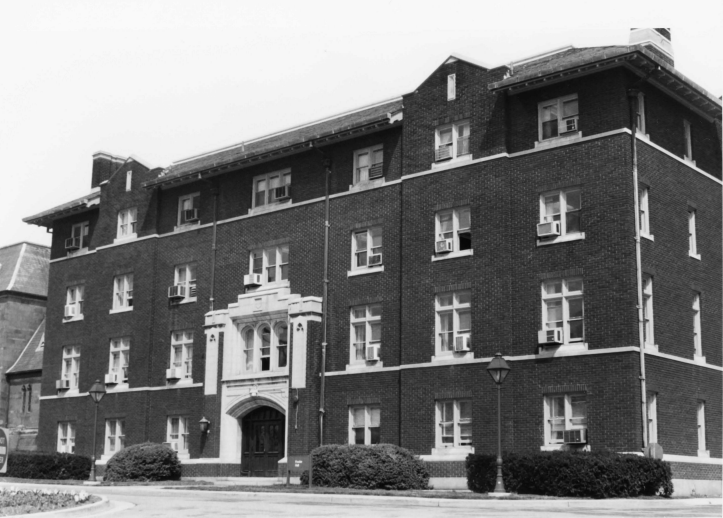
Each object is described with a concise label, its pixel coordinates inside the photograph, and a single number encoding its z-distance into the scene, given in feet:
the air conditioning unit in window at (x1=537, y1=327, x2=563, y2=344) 107.45
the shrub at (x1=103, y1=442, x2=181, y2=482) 131.54
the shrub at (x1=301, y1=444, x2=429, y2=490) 109.09
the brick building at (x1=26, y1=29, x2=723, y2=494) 107.24
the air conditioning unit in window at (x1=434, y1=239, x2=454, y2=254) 118.52
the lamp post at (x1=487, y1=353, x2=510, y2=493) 96.58
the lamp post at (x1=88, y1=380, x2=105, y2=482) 138.92
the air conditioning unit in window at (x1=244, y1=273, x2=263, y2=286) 139.44
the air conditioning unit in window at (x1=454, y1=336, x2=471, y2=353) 114.42
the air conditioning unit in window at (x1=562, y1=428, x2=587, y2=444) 104.53
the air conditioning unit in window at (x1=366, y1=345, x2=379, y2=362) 124.36
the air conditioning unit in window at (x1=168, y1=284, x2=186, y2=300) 149.59
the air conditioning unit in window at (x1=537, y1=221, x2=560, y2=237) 110.26
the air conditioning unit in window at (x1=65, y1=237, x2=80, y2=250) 169.99
